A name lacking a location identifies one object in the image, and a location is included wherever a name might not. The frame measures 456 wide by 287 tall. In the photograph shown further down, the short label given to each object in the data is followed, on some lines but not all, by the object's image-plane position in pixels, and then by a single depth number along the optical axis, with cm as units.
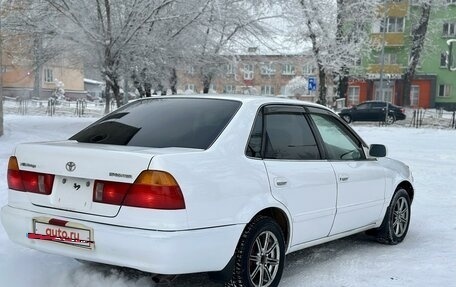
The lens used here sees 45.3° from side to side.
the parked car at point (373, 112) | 3247
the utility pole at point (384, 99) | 3041
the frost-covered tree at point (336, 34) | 2972
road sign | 2766
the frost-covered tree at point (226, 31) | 1900
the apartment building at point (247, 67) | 2375
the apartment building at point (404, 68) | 4891
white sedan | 352
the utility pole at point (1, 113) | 1427
